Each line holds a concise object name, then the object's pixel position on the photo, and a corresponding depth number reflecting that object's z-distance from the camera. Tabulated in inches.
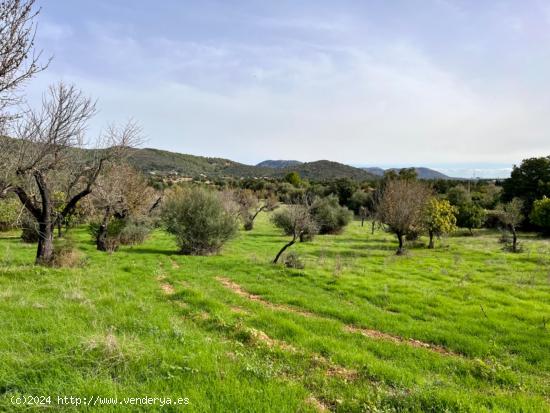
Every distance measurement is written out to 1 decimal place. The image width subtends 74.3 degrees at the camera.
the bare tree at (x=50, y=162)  490.4
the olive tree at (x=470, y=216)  1658.5
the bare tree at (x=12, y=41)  264.7
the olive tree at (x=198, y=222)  968.3
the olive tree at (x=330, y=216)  1744.6
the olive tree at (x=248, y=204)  1878.7
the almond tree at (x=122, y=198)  891.8
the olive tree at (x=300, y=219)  754.4
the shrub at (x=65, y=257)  581.2
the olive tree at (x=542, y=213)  1549.5
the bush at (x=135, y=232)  1069.1
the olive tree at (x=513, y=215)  1158.3
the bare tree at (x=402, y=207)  1148.5
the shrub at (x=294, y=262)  710.5
